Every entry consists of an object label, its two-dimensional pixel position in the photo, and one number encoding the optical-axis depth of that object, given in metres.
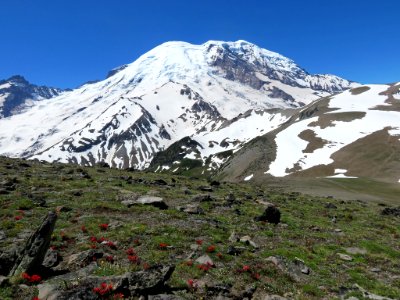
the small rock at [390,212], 53.94
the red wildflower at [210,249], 25.93
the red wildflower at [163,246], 25.81
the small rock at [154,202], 37.50
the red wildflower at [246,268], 23.28
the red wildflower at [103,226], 29.04
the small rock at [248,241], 28.62
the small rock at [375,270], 26.66
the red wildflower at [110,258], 22.75
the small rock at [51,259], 21.64
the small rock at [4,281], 18.39
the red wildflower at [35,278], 18.91
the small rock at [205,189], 55.48
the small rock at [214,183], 67.04
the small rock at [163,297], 18.10
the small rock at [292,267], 23.86
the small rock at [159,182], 56.31
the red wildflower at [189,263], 23.23
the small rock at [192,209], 36.81
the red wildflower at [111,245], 24.98
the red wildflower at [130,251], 24.06
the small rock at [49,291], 16.71
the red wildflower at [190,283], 20.33
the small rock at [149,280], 18.31
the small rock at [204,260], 23.70
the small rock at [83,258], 22.03
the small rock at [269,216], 36.97
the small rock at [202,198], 43.77
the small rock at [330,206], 53.66
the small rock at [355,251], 30.31
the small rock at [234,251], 26.17
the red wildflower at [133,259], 22.94
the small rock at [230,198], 46.66
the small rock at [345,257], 28.44
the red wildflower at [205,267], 22.69
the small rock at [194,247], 26.33
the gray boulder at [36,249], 19.64
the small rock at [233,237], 29.23
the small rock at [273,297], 20.05
